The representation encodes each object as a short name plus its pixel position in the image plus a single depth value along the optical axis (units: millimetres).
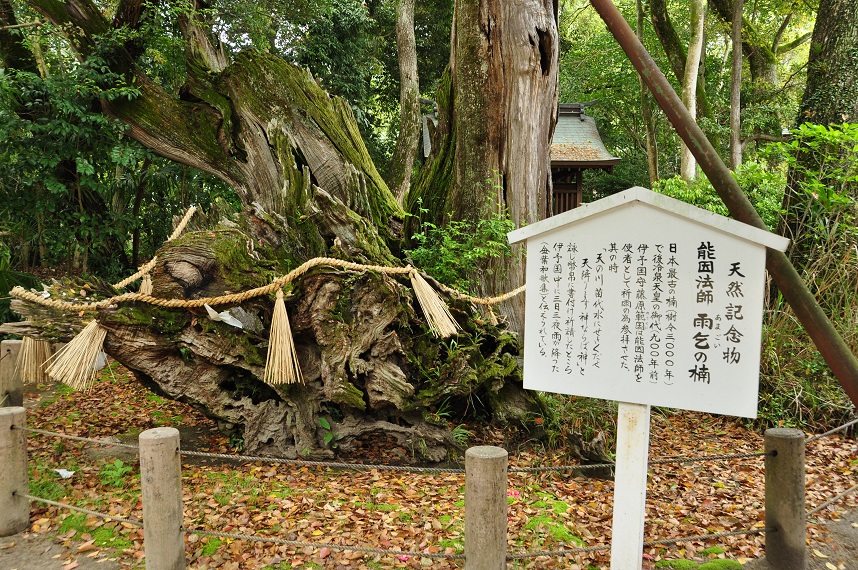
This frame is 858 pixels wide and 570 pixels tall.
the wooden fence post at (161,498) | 2832
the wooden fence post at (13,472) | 3424
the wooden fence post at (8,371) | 4625
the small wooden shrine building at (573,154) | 13312
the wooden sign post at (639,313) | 2180
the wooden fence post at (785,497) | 3023
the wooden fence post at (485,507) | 2525
